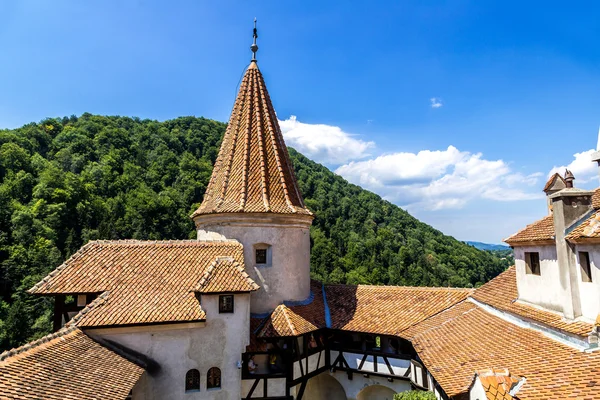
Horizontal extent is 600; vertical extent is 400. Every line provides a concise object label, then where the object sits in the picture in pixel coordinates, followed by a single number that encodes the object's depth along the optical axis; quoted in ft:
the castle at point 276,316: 28.76
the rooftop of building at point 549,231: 29.52
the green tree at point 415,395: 36.81
